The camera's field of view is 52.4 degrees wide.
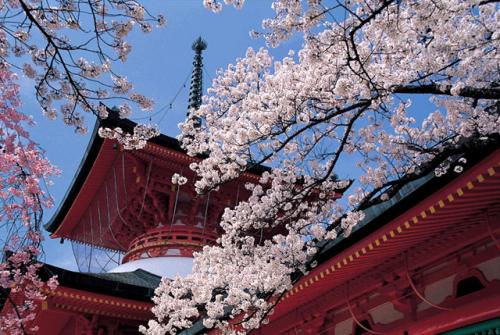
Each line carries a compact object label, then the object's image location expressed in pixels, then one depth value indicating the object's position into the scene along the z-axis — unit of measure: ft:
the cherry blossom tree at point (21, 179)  15.81
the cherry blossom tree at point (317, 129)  17.93
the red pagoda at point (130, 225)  36.55
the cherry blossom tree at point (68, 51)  11.02
